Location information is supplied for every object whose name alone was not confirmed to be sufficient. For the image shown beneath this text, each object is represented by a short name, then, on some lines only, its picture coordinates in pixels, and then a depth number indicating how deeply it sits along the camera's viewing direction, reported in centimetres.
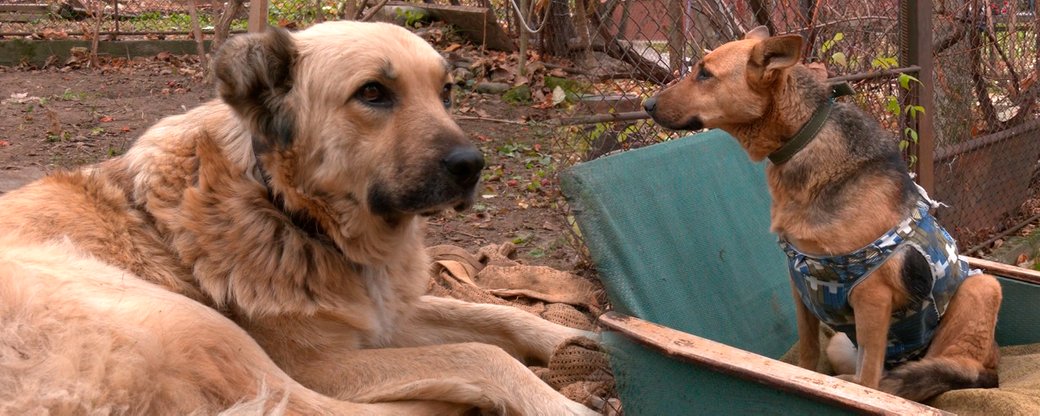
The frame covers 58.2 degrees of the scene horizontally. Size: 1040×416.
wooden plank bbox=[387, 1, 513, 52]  1080
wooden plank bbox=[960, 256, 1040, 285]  390
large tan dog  299
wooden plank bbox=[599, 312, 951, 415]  236
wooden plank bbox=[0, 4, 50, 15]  1214
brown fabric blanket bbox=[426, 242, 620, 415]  443
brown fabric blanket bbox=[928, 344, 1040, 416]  285
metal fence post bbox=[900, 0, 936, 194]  577
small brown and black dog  329
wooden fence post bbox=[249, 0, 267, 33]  516
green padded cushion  312
